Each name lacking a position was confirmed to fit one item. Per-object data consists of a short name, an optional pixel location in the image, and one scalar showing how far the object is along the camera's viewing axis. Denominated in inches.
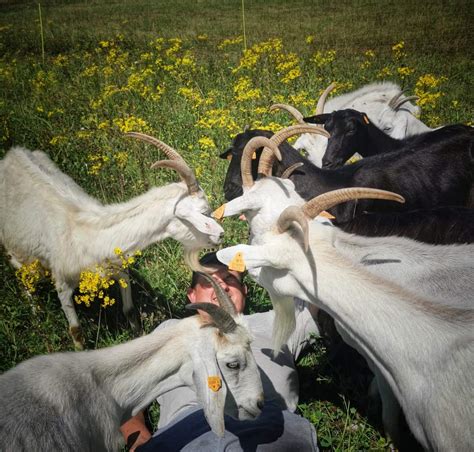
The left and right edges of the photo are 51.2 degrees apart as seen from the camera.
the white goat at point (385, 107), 273.6
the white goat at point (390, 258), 112.2
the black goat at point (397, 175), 184.2
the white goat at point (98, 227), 158.2
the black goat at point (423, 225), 132.3
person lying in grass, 107.7
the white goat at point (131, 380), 93.7
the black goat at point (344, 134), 224.7
